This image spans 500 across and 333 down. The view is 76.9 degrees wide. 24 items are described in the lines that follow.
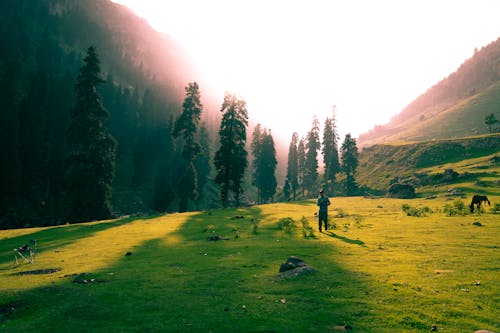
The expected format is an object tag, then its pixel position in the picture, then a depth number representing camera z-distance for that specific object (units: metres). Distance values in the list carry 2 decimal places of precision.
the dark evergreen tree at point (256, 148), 99.94
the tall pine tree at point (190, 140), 58.22
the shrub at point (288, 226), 24.47
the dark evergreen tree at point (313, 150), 102.25
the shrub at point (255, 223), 24.75
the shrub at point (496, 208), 28.67
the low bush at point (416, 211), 30.33
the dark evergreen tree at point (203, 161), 104.40
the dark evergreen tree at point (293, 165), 111.50
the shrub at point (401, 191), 62.29
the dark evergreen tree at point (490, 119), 118.44
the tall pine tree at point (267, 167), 96.50
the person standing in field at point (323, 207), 23.02
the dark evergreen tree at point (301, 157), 112.00
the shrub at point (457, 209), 28.45
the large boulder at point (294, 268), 11.90
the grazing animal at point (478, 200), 29.43
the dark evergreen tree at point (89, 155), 44.94
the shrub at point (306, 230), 21.78
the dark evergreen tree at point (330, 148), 98.62
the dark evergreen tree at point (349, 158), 98.25
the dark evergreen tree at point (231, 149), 56.12
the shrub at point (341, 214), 34.72
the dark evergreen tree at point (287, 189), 114.64
